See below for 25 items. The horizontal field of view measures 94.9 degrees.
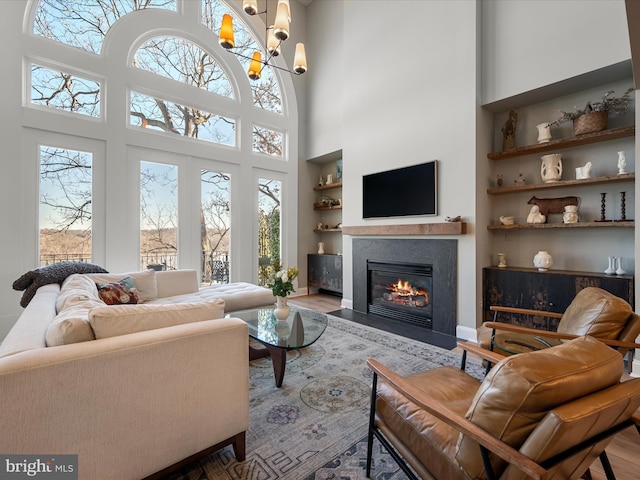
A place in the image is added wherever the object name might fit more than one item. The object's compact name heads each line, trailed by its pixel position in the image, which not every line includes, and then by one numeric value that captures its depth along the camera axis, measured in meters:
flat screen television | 3.78
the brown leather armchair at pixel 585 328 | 1.74
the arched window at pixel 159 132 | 3.67
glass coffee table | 2.21
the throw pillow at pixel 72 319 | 1.21
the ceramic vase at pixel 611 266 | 2.89
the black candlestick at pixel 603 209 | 3.03
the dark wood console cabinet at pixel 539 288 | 2.70
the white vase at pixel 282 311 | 2.65
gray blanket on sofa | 2.70
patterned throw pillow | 2.75
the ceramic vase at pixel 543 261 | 3.21
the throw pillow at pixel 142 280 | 3.20
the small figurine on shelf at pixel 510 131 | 3.51
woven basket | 2.91
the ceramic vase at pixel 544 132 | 3.25
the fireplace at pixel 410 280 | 3.60
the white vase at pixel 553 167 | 3.23
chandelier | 2.56
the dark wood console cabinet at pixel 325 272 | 5.45
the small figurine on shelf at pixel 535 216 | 3.33
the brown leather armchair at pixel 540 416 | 0.77
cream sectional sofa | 1.03
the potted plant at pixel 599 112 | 2.90
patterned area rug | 1.48
